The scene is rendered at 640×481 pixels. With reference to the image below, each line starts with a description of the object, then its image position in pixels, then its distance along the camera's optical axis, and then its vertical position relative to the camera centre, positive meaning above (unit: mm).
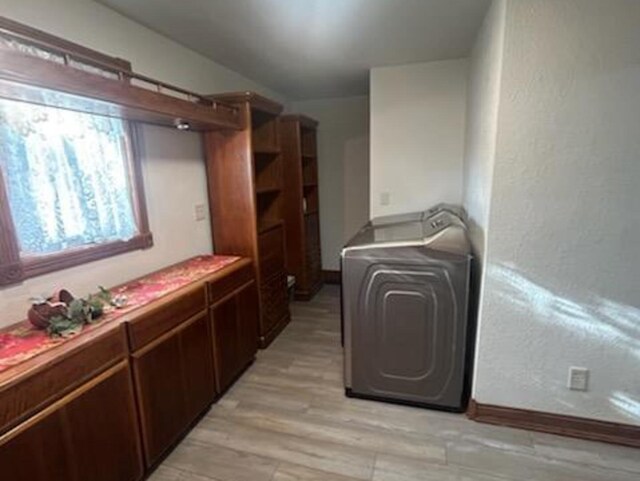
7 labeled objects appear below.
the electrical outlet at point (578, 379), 1924 -1113
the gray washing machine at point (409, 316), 2059 -843
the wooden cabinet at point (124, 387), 1205 -876
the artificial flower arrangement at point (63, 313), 1480 -552
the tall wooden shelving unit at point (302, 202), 3842 -290
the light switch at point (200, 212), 2750 -252
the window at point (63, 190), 1545 -38
